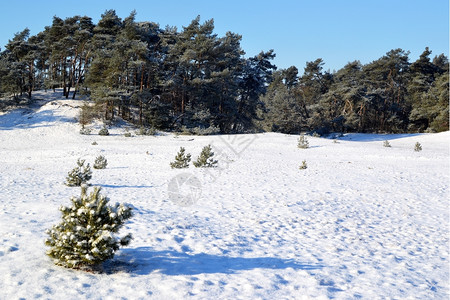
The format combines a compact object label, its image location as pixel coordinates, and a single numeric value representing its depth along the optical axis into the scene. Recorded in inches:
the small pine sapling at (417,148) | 882.2
